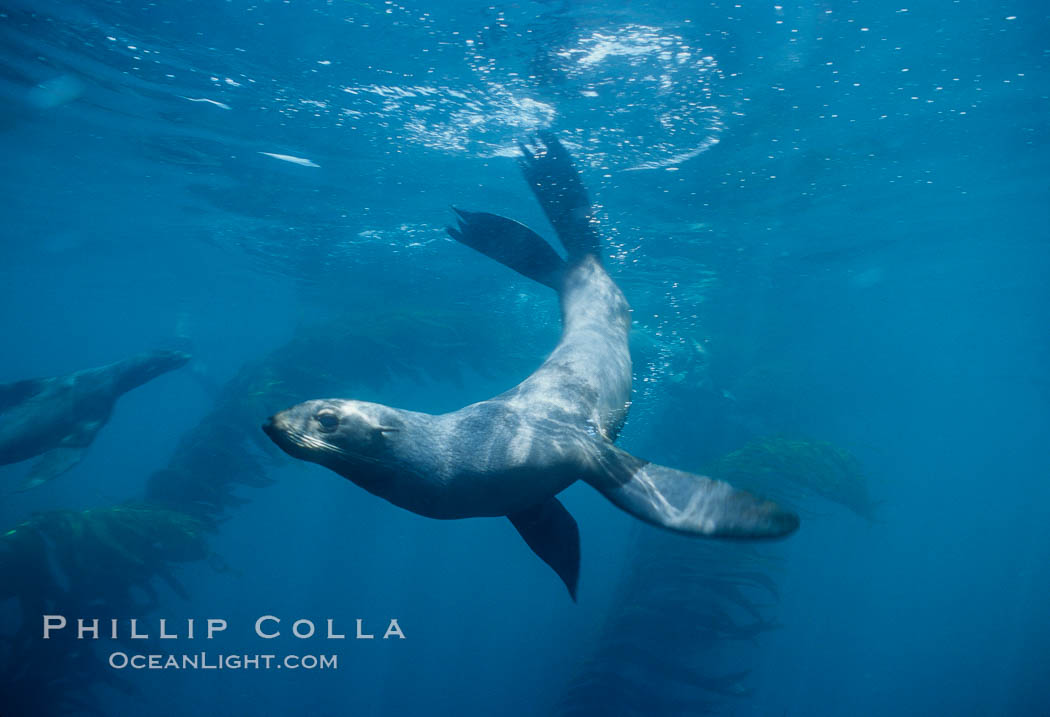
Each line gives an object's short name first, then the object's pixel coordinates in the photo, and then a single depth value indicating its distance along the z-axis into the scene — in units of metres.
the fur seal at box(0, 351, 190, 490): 8.34
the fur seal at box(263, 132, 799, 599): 1.96
